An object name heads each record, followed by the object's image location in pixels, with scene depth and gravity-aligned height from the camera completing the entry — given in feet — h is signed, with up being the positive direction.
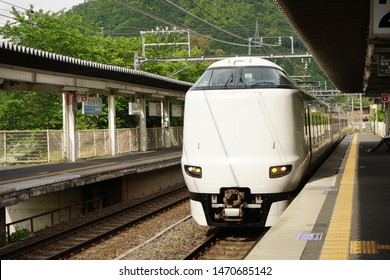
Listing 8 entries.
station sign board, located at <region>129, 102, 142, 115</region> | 87.61 +2.74
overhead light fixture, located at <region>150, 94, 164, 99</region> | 93.64 +4.92
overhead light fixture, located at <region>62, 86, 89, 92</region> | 66.85 +4.71
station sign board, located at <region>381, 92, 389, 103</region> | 105.04 +3.86
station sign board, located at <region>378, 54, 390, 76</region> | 52.31 +4.97
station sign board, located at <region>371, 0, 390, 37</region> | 22.61 +4.11
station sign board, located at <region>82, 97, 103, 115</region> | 73.36 +2.76
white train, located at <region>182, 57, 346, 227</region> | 29.71 -1.48
